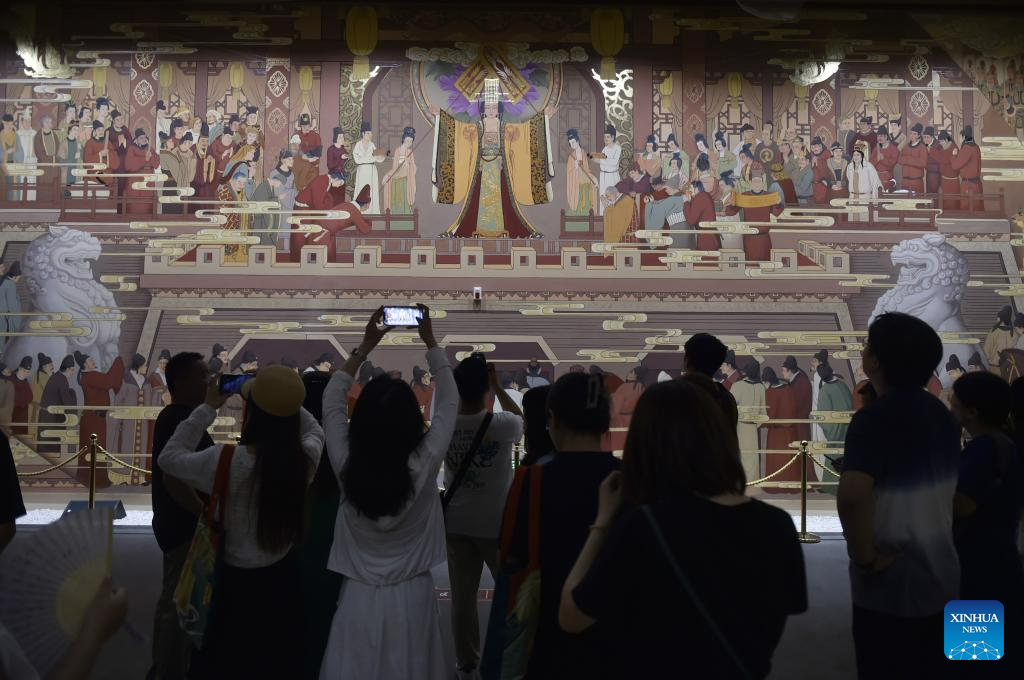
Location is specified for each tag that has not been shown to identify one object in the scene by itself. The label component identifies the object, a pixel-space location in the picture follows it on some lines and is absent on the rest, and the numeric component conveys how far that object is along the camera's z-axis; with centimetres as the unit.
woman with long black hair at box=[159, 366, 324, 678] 296
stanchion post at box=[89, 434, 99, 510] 797
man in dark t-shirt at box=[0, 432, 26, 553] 281
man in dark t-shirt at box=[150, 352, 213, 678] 357
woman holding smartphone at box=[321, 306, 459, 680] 292
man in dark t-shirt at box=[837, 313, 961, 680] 273
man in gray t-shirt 401
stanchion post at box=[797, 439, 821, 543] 796
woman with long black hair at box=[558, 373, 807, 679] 177
